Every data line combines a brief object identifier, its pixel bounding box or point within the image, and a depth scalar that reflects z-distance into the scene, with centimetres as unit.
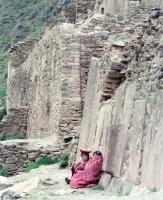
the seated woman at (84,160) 1064
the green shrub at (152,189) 812
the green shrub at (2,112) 3487
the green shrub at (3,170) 1570
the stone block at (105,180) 1014
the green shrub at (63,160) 1455
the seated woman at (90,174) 1045
